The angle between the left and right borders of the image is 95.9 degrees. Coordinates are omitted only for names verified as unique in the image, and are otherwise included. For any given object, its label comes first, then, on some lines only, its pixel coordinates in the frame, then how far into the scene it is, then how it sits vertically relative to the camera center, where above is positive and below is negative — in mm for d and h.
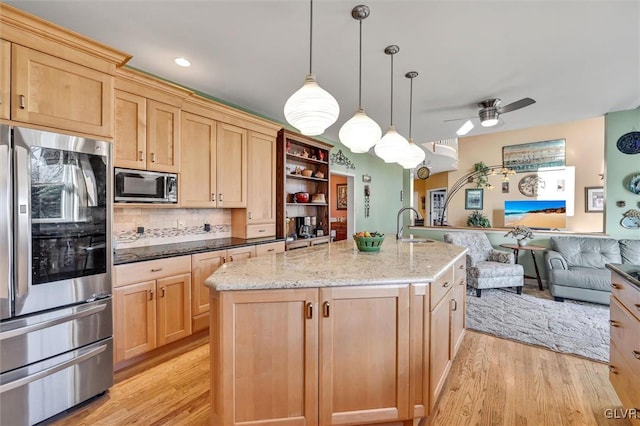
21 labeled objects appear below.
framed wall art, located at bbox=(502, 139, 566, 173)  7199 +1409
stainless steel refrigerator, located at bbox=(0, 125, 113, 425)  1548 -382
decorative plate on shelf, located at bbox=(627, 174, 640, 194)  3900 +356
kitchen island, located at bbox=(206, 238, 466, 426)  1431 -702
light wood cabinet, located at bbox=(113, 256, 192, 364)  2182 -787
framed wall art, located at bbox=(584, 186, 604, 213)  6887 +268
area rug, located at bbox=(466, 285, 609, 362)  2648 -1220
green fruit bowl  2336 -273
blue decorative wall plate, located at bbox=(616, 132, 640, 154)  3914 +922
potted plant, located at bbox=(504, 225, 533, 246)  4594 -389
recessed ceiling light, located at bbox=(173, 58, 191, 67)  2559 +1331
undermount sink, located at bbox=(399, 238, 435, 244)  3030 -337
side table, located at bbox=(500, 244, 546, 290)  4379 -588
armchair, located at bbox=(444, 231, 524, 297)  4039 -848
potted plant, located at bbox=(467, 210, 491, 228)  7121 -267
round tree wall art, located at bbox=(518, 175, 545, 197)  7457 +659
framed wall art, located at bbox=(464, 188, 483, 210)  8227 +312
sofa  3600 -736
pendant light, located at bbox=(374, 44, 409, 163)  2498 +567
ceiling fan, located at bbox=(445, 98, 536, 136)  3277 +1119
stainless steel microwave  2396 +198
